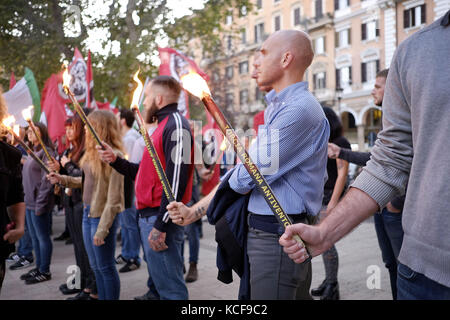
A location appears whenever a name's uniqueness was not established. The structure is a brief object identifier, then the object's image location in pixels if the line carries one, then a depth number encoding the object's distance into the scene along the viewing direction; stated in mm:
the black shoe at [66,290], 4688
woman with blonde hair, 3539
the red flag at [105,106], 9516
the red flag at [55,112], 6730
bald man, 1942
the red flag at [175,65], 7836
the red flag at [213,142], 6585
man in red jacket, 2949
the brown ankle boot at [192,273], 5074
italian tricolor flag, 6509
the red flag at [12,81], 8331
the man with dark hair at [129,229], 5686
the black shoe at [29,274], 5341
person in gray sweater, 1222
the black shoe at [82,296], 4348
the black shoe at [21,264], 5785
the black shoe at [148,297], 4281
